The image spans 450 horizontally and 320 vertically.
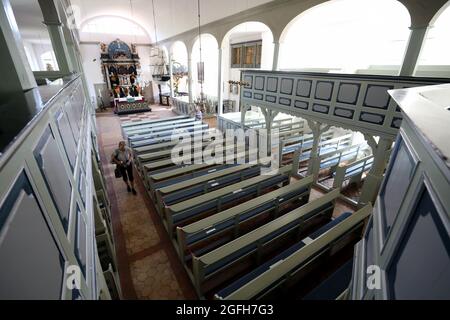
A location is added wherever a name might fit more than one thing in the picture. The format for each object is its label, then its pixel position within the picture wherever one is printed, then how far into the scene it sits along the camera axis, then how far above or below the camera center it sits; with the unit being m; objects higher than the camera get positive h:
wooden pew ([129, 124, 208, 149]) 7.77 -2.49
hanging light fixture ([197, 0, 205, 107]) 14.57 -2.41
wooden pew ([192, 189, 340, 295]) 3.23 -2.78
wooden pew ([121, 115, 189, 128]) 9.49 -2.40
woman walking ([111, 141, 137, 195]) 5.47 -2.18
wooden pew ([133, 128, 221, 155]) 7.16 -2.50
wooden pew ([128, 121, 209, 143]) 8.23 -2.44
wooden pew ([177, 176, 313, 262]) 3.75 -2.74
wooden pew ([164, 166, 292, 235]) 4.25 -2.63
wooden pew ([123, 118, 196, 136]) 8.76 -2.42
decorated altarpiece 15.90 -0.90
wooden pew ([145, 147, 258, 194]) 5.33 -2.62
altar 15.55 -2.73
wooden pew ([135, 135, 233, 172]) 6.54 -2.51
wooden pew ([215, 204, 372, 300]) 2.73 -2.63
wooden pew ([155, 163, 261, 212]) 4.77 -2.59
